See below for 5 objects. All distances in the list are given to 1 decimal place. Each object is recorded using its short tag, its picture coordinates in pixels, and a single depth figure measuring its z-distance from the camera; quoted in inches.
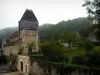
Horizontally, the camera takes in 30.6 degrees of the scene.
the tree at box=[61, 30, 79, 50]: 1482.4
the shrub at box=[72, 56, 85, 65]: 892.2
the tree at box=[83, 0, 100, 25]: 880.9
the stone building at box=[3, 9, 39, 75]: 1521.3
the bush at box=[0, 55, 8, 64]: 1936.3
